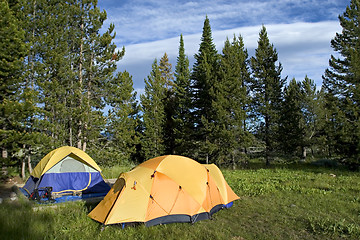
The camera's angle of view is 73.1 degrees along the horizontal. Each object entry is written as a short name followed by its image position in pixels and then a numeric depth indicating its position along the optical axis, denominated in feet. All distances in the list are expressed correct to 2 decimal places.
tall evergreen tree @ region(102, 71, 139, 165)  61.11
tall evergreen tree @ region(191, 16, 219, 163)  66.74
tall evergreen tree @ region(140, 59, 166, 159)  79.43
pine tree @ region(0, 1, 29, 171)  38.29
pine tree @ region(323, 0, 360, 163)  56.39
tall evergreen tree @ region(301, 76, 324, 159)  88.28
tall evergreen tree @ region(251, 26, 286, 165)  71.77
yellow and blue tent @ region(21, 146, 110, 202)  31.86
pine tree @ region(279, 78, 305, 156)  74.36
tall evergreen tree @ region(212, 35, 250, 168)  63.77
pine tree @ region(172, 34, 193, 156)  74.54
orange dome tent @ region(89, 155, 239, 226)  20.68
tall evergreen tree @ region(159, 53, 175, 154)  83.41
